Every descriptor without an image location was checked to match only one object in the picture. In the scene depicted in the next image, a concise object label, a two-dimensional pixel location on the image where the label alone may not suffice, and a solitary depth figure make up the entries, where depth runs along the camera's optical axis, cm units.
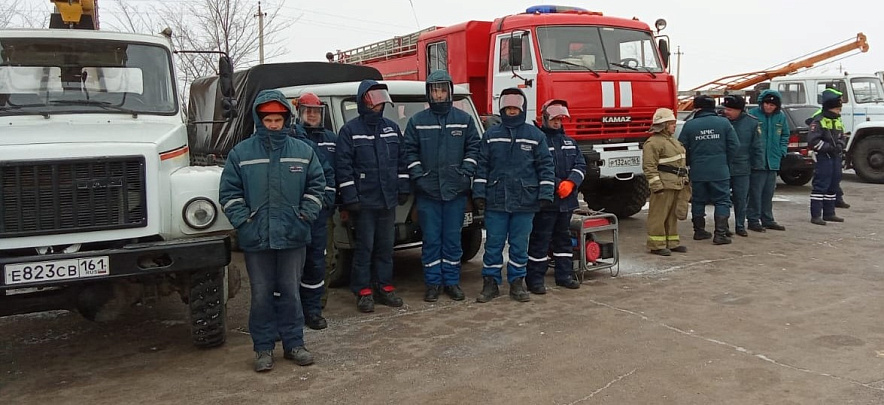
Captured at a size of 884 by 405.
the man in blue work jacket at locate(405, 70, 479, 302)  614
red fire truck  921
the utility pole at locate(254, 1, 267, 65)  2416
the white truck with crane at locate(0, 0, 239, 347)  426
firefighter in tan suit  807
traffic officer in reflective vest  1011
